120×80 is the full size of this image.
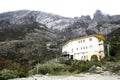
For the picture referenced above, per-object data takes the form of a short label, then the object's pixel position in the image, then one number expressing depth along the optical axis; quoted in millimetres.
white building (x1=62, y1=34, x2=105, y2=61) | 25843
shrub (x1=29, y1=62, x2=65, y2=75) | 20047
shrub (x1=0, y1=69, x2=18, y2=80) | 15417
